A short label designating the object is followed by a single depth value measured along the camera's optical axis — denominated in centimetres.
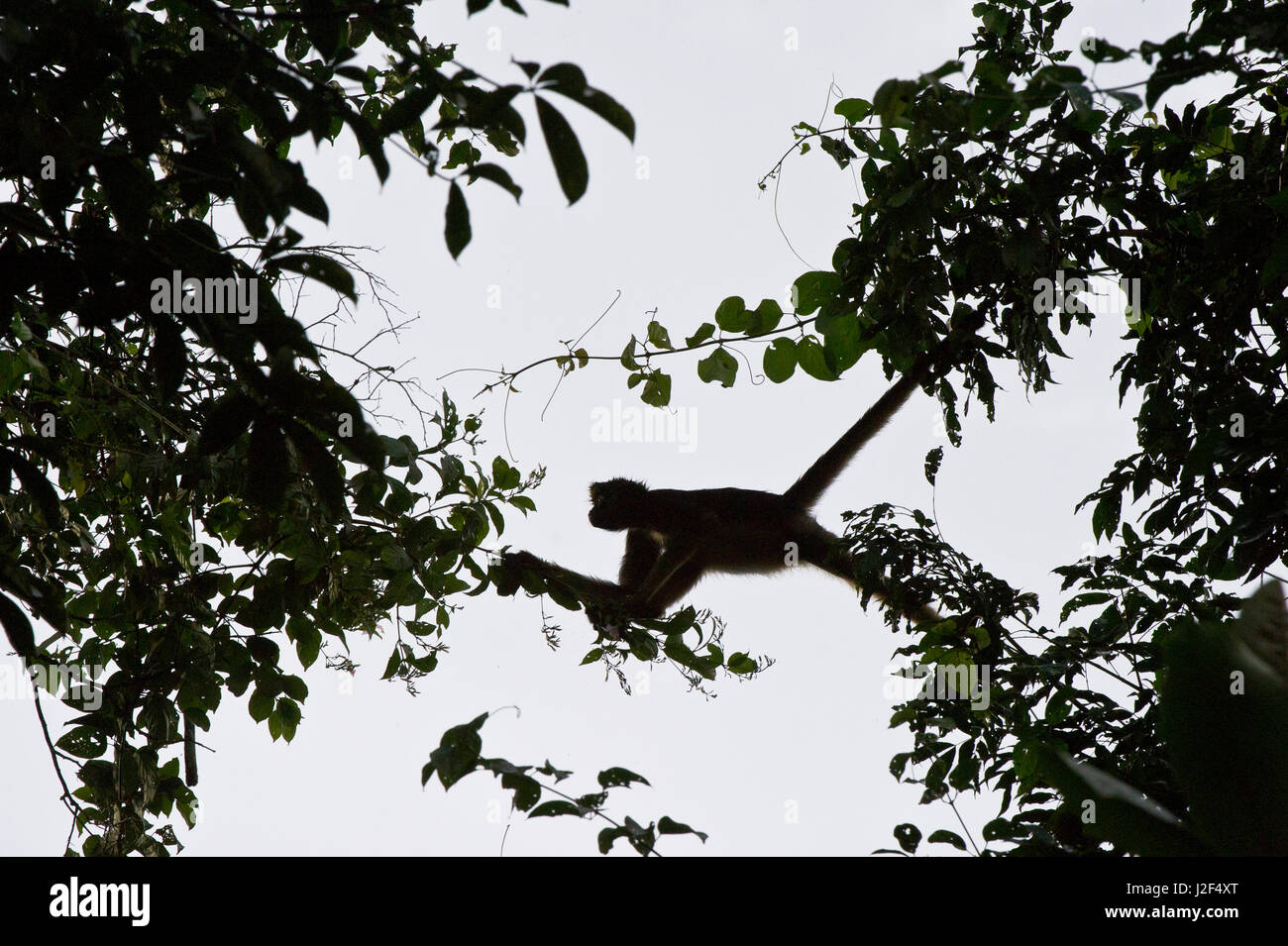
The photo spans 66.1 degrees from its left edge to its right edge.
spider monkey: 546
